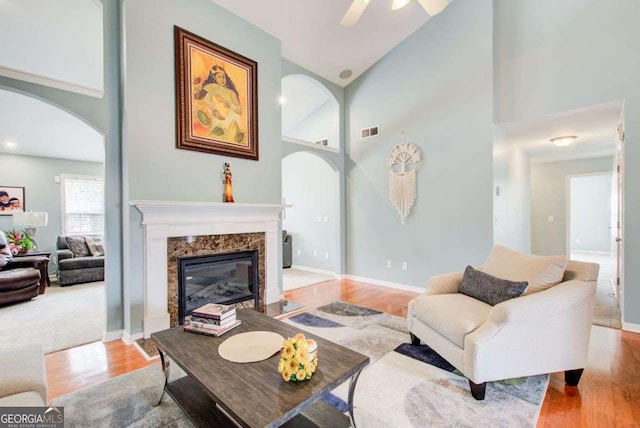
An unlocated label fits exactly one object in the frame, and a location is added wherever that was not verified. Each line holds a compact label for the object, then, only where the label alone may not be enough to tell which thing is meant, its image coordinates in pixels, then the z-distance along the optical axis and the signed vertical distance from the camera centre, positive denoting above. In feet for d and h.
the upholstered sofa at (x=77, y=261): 16.20 -2.62
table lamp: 15.97 -0.28
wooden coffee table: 4.00 -2.59
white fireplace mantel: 9.48 -0.53
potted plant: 15.97 -1.50
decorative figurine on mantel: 11.40 +1.04
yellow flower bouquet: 4.45 -2.27
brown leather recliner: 12.39 -2.97
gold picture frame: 10.29 +4.35
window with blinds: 19.65 +0.66
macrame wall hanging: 14.83 +1.83
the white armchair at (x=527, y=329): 6.12 -2.62
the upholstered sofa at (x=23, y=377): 4.12 -2.53
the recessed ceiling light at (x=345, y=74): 16.41 +7.77
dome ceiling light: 14.94 +3.55
